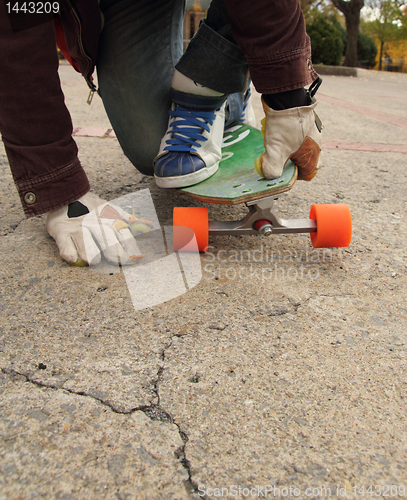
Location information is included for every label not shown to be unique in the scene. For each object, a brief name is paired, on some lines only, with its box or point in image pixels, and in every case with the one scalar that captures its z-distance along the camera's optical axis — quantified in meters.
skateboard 1.15
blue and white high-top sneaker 1.25
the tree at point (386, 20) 17.12
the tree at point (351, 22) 11.36
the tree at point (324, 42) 10.03
